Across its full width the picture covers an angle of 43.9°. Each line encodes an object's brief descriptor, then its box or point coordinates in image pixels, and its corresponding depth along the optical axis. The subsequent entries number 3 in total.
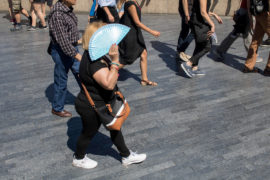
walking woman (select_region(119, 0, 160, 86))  4.95
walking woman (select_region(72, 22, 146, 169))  2.89
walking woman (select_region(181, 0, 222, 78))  5.38
